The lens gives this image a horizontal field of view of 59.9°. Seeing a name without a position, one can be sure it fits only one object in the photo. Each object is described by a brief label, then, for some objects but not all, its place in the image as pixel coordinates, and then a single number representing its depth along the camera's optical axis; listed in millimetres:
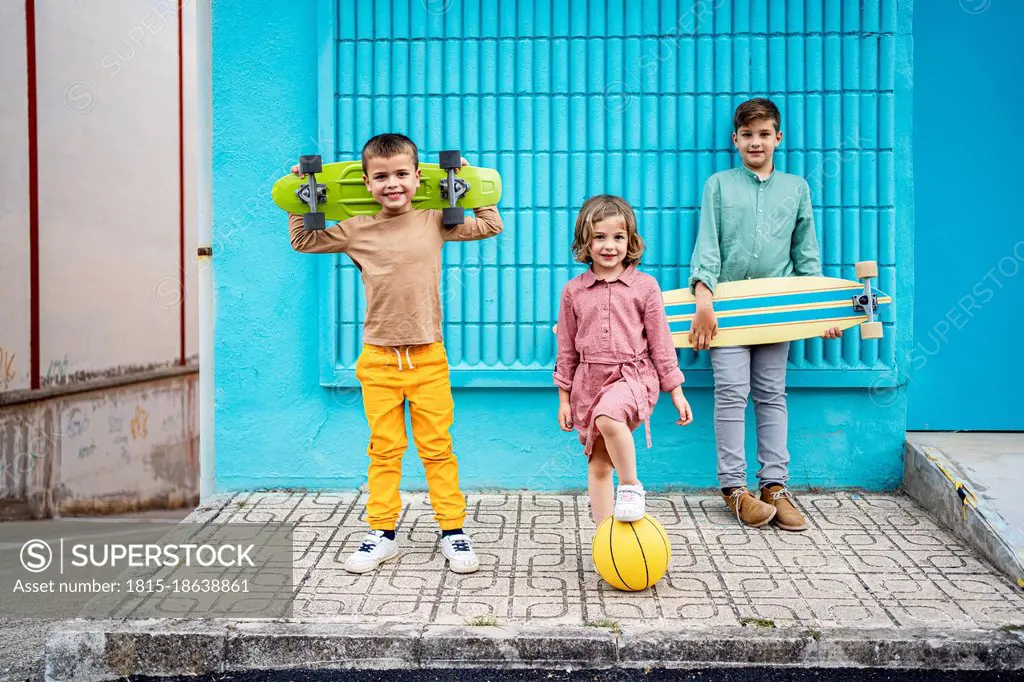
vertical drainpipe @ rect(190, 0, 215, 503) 5180
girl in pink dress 3793
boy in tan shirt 3885
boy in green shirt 4633
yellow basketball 3510
